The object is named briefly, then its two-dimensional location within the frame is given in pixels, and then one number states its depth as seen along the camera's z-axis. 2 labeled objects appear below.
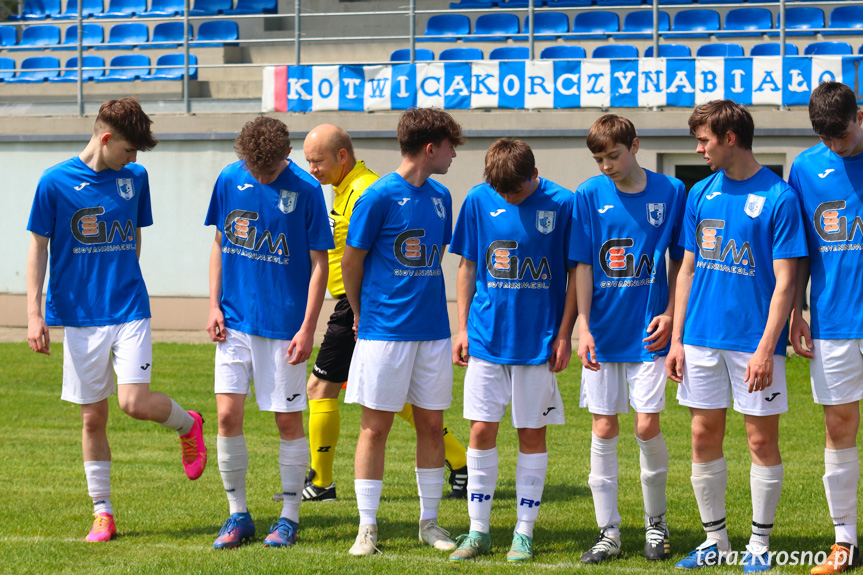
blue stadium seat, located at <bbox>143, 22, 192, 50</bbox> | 23.09
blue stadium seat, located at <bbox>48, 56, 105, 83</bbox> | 20.78
